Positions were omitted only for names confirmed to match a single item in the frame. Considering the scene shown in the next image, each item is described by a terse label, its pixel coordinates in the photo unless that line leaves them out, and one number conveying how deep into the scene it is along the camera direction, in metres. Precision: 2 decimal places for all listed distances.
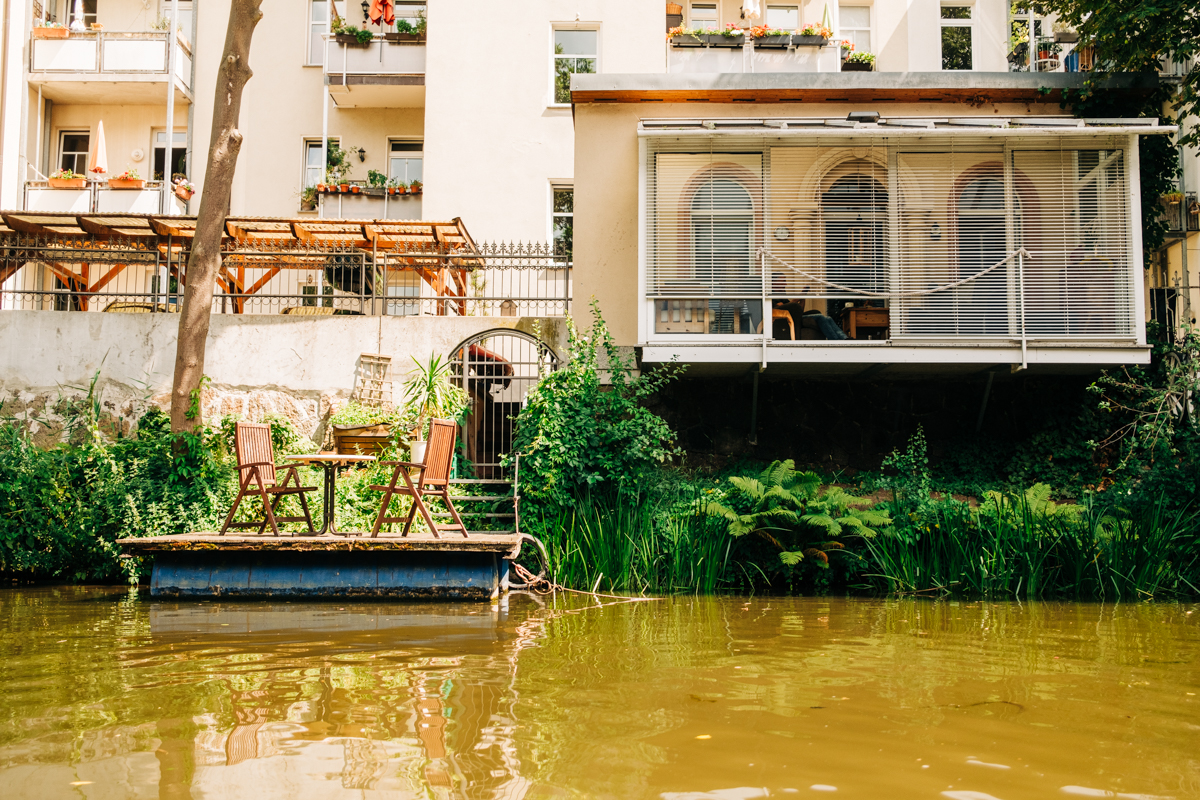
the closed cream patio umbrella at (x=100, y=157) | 16.80
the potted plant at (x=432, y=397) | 11.70
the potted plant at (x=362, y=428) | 10.66
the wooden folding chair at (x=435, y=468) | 8.38
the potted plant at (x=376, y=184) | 19.23
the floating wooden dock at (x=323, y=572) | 8.53
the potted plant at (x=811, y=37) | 16.95
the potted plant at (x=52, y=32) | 19.20
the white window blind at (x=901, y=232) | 11.17
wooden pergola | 12.89
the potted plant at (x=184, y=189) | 18.62
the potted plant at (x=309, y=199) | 19.81
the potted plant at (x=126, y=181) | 18.45
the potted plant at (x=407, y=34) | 19.28
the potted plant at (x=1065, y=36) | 15.70
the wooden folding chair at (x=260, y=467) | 8.49
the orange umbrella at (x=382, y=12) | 19.11
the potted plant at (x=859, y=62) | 18.39
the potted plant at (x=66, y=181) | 18.41
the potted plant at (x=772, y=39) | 16.75
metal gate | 12.40
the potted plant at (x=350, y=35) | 19.25
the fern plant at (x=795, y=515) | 9.56
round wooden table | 8.16
